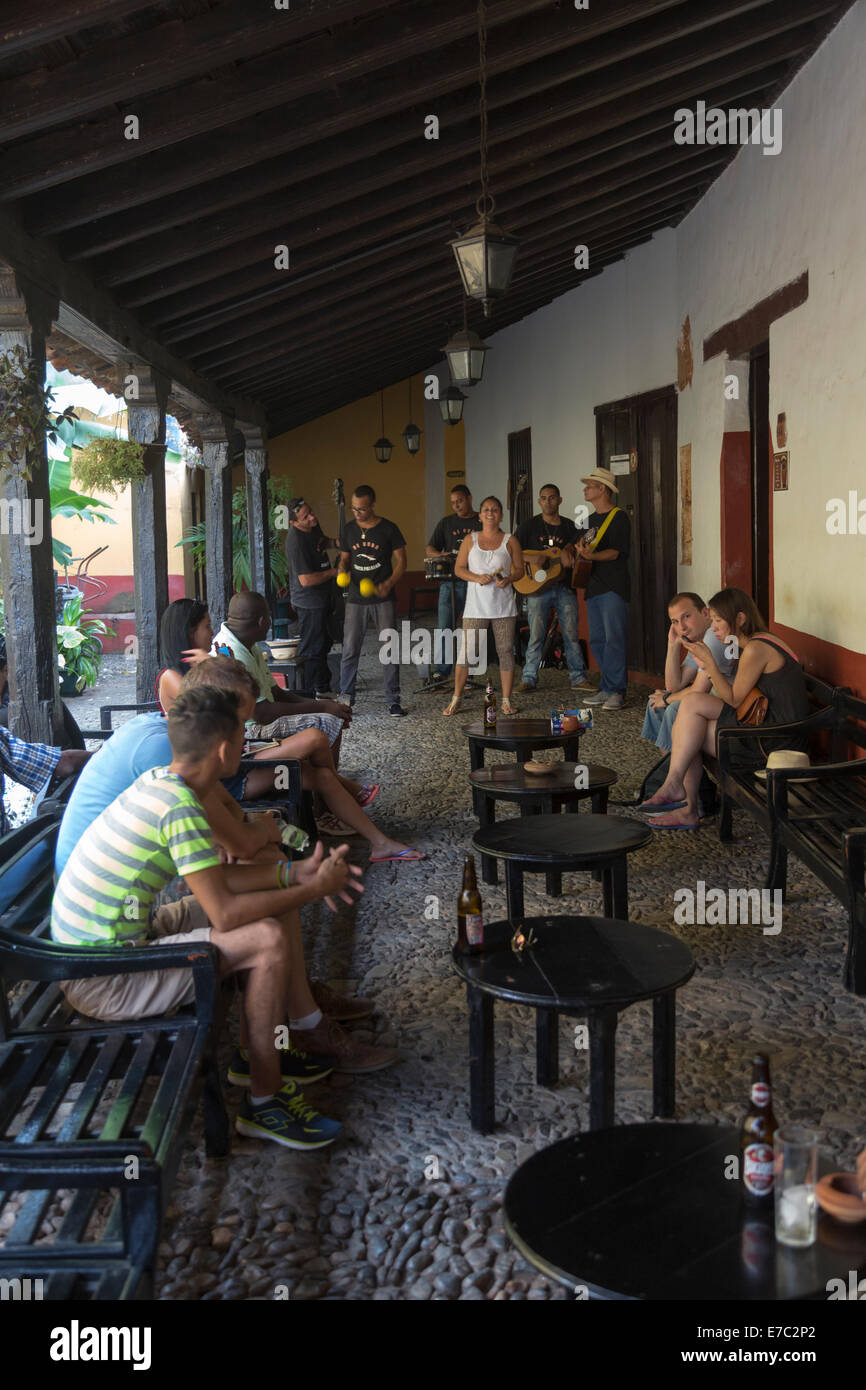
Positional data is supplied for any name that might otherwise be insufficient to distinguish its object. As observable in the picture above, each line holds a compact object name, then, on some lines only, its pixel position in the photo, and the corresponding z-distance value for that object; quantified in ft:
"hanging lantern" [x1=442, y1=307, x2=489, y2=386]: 26.07
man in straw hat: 30.14
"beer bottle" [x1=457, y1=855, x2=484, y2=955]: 9.43
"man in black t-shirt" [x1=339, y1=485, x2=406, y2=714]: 29.50
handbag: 17.62
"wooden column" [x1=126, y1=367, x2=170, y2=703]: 24.04
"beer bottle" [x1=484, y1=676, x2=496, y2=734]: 18.78
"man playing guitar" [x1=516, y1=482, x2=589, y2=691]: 32.89
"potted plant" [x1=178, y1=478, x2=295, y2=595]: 47.93
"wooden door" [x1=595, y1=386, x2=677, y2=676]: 32.99
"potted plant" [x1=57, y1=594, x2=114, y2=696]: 37.29
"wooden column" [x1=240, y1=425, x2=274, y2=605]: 41.57
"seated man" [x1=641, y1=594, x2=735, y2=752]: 19.22
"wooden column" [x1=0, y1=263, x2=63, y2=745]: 15.93
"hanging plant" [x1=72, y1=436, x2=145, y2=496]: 22.52
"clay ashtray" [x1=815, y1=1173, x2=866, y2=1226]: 5.74
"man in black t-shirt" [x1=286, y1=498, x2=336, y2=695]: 30.83
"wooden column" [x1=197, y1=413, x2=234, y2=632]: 34.83
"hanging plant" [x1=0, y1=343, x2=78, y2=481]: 14.94
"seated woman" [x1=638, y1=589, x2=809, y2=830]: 17.35
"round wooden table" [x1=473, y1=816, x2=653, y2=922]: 12.21
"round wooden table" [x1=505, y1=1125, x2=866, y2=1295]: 5.43
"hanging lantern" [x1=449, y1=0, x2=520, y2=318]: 17.43
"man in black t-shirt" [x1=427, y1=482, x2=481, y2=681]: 33.73
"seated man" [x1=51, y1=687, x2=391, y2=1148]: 8.87
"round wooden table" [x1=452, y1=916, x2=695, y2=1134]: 8.56
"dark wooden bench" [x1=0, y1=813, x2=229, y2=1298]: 6.22
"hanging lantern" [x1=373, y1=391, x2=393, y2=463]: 59.16
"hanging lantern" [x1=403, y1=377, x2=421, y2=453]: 57.31
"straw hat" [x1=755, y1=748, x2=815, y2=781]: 15.94
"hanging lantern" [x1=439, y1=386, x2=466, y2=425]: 41.83
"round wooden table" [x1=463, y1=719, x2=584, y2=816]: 17.97
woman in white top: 28.53
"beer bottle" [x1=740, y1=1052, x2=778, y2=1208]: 5.99
